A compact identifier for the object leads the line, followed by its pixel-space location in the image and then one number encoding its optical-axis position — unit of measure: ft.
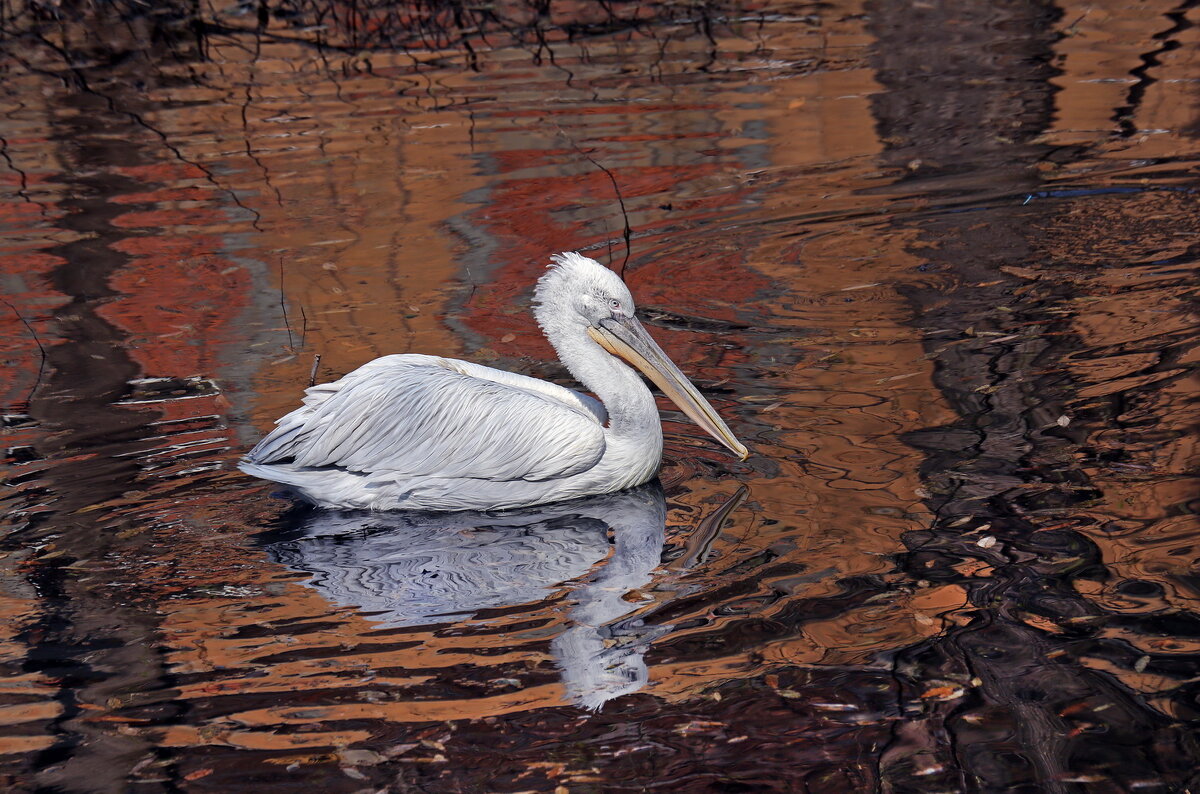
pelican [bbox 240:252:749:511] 30.42
